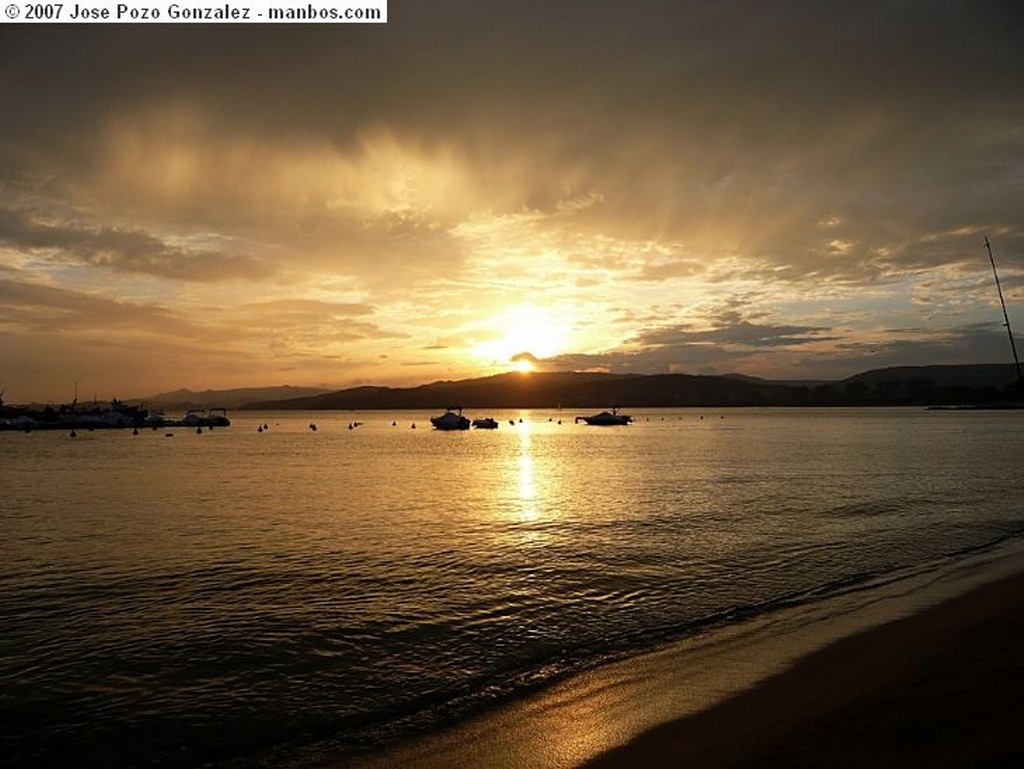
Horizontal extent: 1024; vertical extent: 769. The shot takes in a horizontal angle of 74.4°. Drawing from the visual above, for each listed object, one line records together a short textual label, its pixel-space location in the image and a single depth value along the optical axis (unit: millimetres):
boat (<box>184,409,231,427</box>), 178150
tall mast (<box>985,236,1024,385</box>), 15839
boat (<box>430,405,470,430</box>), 177375
